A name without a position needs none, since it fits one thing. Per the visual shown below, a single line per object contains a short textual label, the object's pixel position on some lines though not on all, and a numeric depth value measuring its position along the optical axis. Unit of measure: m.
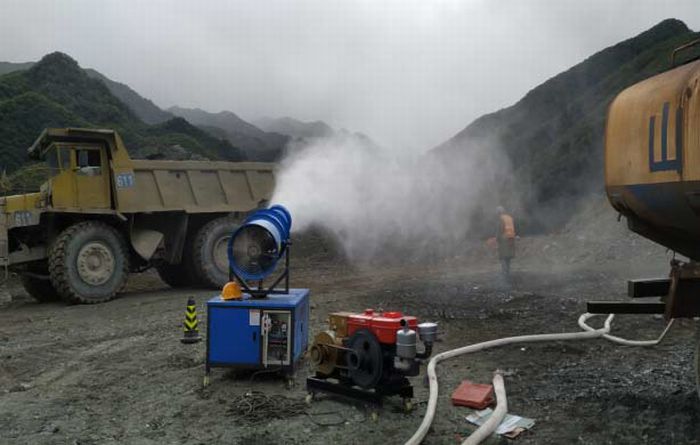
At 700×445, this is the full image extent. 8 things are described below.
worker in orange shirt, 12.38
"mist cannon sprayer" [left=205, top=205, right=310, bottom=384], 6.50
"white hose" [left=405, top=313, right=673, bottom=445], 7.05
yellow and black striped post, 8.42
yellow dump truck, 11.80
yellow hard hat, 6.73
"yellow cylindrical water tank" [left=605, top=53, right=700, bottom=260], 4.66
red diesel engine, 5.54
